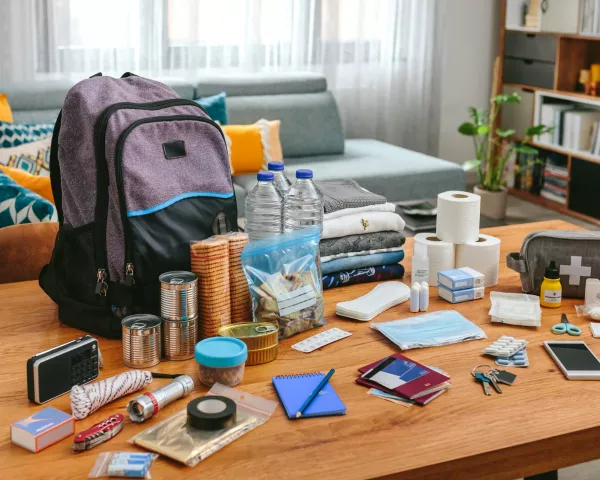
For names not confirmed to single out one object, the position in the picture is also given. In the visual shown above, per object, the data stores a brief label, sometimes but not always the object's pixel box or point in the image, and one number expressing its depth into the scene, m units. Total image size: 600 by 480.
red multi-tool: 1.17
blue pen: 1.28
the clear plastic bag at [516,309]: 1.64
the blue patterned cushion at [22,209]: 2.07
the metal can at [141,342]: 1.41
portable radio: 1.30
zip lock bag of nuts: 1.53
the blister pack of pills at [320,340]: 1.52
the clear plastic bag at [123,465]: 1.11
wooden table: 1.15
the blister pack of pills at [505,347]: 1.50
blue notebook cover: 1.29
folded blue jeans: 1.81
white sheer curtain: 4.32
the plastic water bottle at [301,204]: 1.68
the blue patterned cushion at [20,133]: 3.31
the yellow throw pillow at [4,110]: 3.51
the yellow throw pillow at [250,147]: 3.94
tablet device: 1.42
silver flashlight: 1.26
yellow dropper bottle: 1.73
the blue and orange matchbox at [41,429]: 1.17
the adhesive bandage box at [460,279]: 1.75
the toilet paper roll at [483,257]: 1.84
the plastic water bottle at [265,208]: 1.67
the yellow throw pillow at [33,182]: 2.57
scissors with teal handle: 1.61
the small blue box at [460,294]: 1.75
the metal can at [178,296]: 1.43
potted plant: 4.77
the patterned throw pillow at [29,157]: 3.20
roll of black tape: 1.22
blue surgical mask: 1.54
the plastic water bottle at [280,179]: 1.70
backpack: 1.50
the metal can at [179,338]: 1.45
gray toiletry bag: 1.75
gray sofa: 3.89
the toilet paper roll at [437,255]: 1.84
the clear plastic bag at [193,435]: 1.16
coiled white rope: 1.26
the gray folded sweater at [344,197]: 1.84
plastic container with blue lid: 1.34
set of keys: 1.38
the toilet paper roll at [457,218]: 1.84
